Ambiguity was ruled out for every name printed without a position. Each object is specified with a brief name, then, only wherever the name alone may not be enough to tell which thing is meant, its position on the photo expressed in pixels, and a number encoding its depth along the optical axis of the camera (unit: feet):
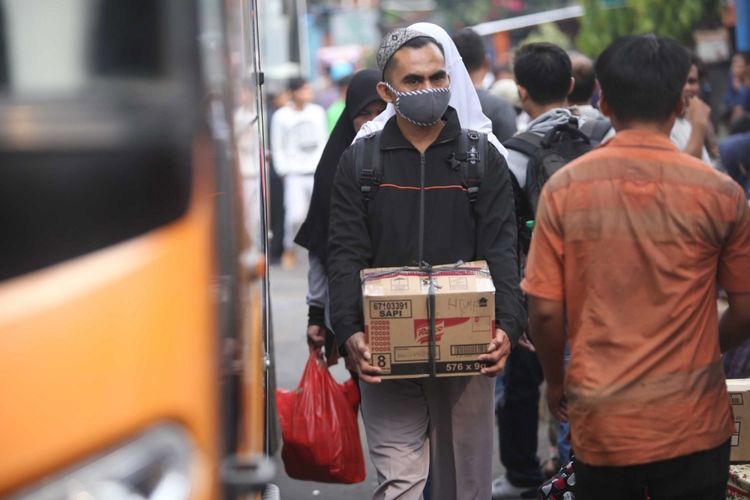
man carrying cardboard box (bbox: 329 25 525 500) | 28.12
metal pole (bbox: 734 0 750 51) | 110.32
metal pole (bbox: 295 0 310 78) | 139.39
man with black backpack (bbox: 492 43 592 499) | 34.17
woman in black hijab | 32.89
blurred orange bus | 15.35
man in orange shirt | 21.57
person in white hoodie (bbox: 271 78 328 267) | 96.63
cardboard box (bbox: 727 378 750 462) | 27.09
